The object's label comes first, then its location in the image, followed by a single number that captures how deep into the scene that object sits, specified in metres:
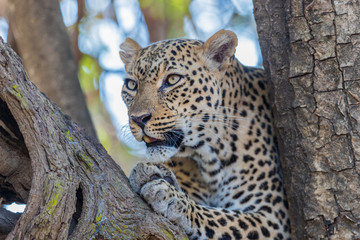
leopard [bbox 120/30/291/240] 10.20
